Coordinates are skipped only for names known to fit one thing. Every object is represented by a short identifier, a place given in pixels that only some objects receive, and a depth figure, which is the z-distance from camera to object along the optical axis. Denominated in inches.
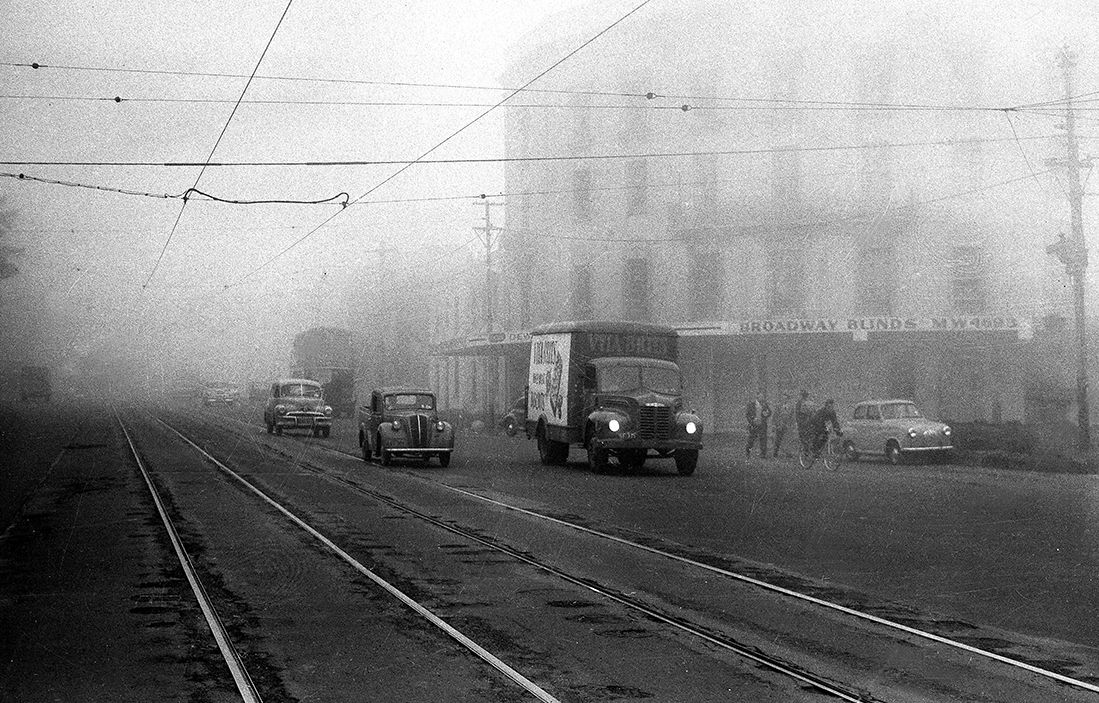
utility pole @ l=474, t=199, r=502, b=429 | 1852.9
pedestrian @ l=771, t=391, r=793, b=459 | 1219.9
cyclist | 1033.1
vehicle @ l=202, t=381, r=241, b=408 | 3228.3
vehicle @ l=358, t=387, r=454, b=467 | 1023.6
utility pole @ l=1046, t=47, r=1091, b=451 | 1029.8
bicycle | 1025.5
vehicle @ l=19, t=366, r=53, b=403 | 3427.7
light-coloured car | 1093.1
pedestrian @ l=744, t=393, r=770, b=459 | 1234.6
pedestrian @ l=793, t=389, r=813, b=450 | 1067.7
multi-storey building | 1501.0
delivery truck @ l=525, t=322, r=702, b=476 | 915.4
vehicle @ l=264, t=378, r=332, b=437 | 1588.3
